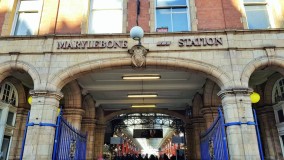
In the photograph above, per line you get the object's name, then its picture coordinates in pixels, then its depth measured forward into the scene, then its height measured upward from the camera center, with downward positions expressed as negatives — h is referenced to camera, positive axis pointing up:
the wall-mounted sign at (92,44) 8.37 +4.05
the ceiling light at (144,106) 15.29 +3.72
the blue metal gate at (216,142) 6.98 +0.74
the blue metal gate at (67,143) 7.36 +0.79
